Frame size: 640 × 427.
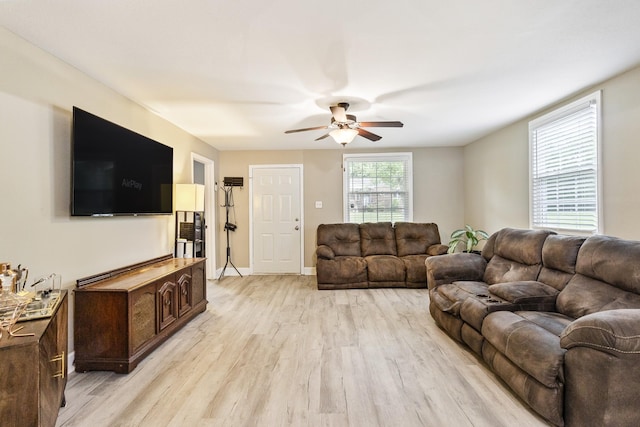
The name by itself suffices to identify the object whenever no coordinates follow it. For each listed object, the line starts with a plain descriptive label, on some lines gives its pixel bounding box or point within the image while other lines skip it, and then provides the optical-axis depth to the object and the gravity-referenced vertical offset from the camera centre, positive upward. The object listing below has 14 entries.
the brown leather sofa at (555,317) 1.50 -0.72
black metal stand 5.67 +0.07
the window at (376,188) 5.70 +0.48
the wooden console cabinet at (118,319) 2.29 -0.83
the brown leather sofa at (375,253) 4.73 -0.67
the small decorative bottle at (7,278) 1.58 -0.33
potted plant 4.60 -0.38
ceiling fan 3.11 +0.96
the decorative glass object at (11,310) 1.35 -0.46
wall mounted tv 2.31 +0.40
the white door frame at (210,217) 5.27 -0.05
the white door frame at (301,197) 5.72 +0.32
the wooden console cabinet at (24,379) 1.26 -0.71
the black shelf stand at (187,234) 3.85 -0.27
